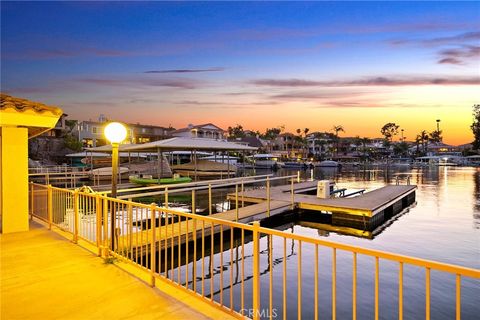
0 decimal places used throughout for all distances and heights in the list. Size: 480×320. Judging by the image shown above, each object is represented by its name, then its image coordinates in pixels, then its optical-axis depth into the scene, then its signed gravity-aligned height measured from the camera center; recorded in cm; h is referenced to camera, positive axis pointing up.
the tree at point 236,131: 10269 +744
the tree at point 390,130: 12788 +862
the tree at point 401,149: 11238 +88
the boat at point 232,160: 4875 -127
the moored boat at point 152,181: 1959 -175
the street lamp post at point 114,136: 533 +28
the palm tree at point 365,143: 10288 +293
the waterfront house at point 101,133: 5216 +346
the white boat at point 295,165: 6391 -270
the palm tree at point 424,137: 12150 +550
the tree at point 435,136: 12688 +614
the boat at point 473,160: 8328 -250
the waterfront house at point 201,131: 6148 +427
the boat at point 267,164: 6075 -243
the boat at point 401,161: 8538 -293
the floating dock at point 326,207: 1080 -216
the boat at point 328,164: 6949 -267
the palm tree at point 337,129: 11869 +852
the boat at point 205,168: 2884 -146
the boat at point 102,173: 2393 -158
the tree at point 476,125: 7075 +583
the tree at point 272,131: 9697 +710
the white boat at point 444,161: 8425 -272
